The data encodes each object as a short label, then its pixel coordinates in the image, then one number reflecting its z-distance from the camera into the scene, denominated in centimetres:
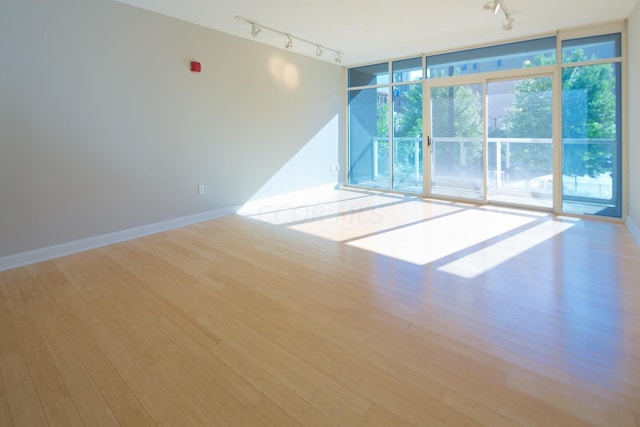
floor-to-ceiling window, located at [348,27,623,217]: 471
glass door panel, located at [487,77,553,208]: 516
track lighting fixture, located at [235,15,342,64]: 461
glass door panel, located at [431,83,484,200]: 580
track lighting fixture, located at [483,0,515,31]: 383
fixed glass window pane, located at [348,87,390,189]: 718
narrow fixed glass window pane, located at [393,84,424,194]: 658
